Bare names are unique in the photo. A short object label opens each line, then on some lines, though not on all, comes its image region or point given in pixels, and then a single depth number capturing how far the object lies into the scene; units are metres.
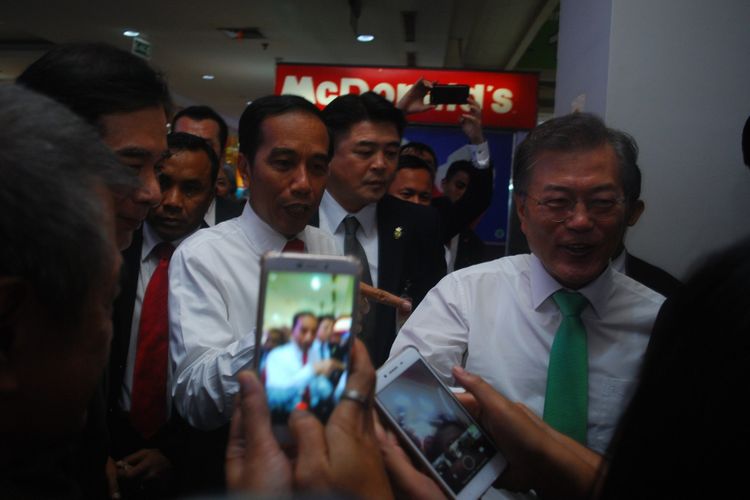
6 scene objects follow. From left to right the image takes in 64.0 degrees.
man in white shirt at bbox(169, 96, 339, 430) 1.32
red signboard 4.25
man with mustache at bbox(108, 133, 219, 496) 1.61
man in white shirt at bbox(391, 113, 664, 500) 1.47
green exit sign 4.37
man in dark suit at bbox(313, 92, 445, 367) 2.16
